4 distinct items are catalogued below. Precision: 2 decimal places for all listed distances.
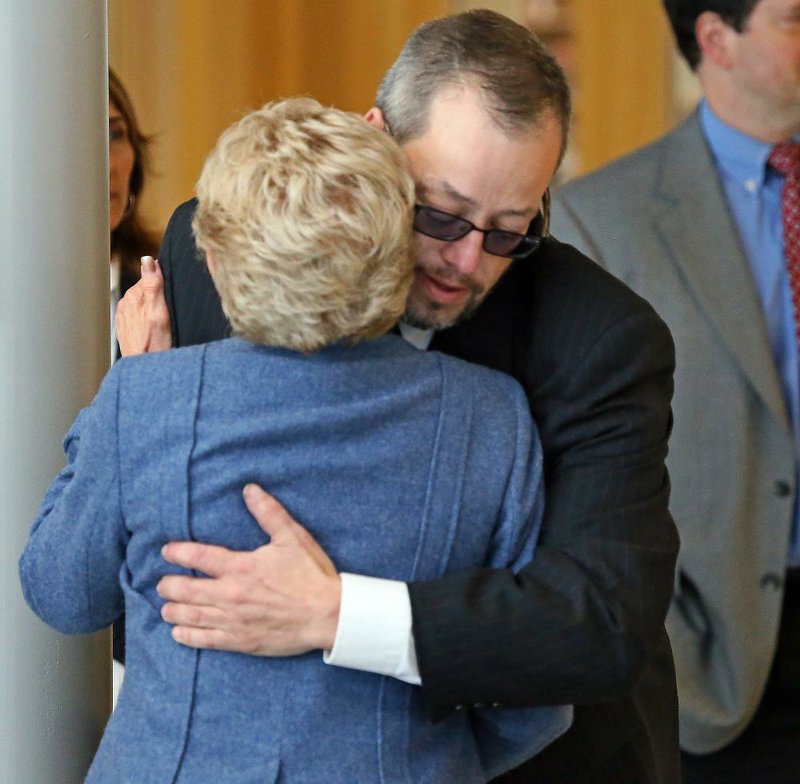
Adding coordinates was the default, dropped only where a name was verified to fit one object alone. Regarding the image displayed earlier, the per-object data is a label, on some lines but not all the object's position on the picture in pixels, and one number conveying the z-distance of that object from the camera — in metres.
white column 4.30
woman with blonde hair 3.90
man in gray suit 6.00
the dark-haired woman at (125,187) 6.24
